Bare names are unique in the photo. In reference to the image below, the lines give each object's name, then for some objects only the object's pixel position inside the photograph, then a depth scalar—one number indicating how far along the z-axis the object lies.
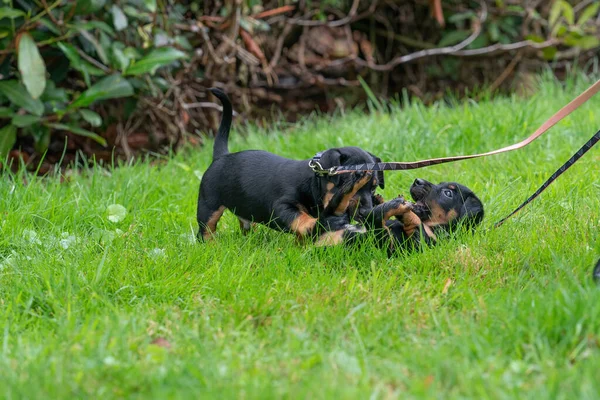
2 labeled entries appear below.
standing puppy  3.19
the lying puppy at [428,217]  3.29
